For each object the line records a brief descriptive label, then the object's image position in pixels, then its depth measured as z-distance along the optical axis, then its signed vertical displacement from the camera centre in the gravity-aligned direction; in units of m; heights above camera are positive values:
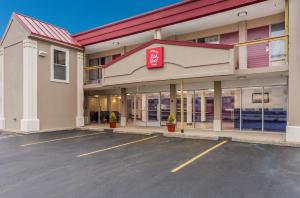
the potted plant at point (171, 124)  12.56 -1.55
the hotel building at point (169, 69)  10.57 +1.66
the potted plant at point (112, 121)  14.84 -1.66
